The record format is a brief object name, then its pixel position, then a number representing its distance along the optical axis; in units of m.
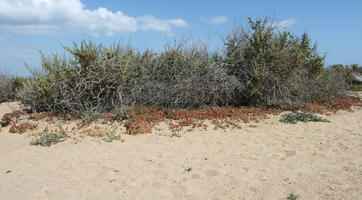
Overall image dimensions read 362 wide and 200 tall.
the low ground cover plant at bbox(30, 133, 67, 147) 6.39
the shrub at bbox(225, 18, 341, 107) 10.19
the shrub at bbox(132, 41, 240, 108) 9.76
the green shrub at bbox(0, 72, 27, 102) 12.40
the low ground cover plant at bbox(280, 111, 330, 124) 8.40
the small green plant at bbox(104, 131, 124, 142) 6.57
